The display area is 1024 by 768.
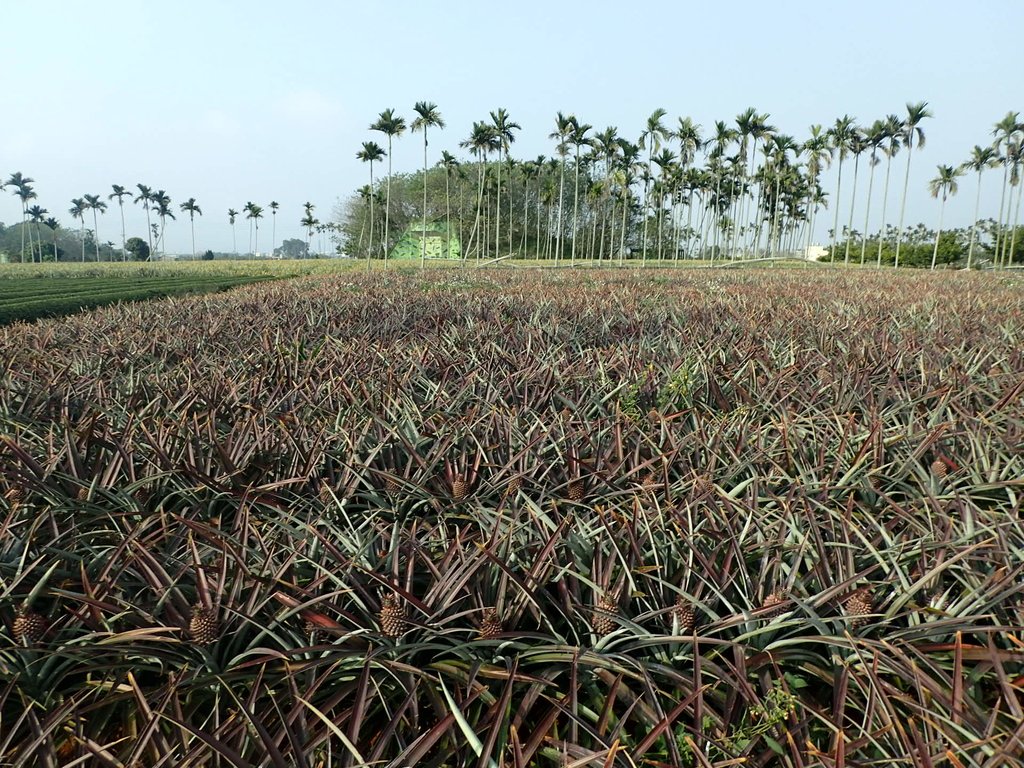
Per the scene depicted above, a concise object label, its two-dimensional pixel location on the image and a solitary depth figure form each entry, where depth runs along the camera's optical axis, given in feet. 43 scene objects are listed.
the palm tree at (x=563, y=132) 158.96
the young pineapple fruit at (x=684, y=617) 4.78
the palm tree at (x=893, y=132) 178.60
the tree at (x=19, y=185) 312.29
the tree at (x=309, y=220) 372.58
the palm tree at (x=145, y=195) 351.25
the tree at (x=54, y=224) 331.57
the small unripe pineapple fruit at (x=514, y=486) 7.15
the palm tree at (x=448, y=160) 179.32
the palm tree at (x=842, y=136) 183.62
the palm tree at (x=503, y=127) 154.40
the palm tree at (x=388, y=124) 132.36
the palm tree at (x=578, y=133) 158.71
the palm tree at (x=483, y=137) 154.40
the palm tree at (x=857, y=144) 184.34
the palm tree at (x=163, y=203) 360.28
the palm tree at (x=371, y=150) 143.23
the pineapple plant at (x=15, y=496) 6.61
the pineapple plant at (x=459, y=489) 6.93
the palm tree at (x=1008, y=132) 178.09
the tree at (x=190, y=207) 389.54
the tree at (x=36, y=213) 306.14
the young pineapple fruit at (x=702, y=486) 6.61
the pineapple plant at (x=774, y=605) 4.66
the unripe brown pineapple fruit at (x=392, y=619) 4.55
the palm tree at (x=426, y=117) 134.62
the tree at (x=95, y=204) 362.53
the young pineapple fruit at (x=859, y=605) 4.68
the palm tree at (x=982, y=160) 188.03
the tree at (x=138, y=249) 353.90
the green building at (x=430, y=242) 242.78
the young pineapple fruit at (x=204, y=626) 4.45
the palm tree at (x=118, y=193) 359.72
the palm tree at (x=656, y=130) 166.61
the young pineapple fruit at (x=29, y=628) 4.52
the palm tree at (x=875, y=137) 180.04
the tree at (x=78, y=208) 365.01
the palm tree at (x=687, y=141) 182.91
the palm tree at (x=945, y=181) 206.08
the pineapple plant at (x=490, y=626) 4.60
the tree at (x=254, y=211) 398.21
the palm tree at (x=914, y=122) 172.45
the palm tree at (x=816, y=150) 191.01
